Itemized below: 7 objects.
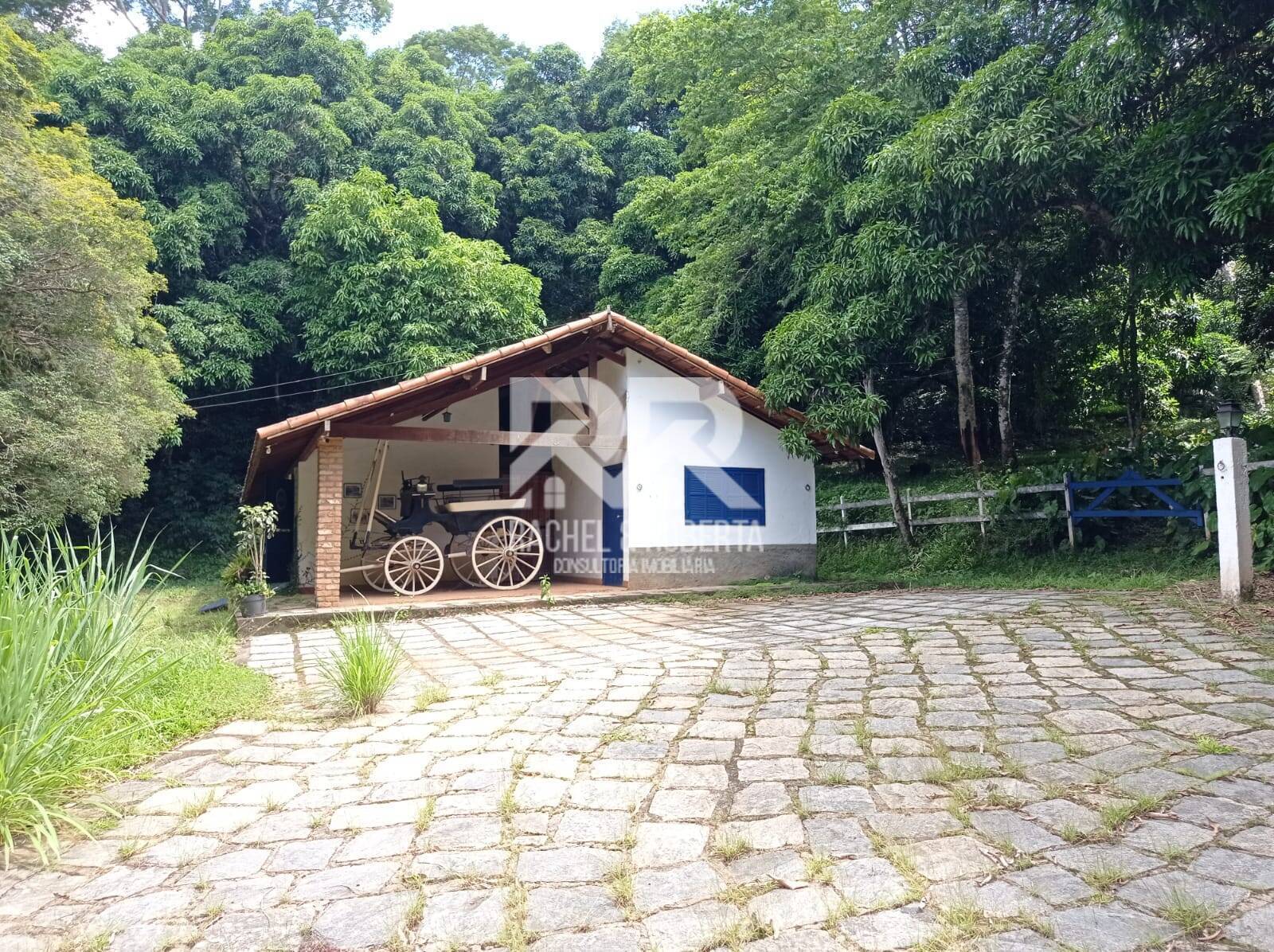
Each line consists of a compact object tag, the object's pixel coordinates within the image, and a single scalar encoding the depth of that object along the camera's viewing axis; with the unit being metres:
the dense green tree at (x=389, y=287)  15.02
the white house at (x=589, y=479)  9.25
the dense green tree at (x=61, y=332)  9.73
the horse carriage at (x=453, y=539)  9.77
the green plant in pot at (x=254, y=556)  7.77
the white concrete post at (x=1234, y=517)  6.07
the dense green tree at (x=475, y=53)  24.72
